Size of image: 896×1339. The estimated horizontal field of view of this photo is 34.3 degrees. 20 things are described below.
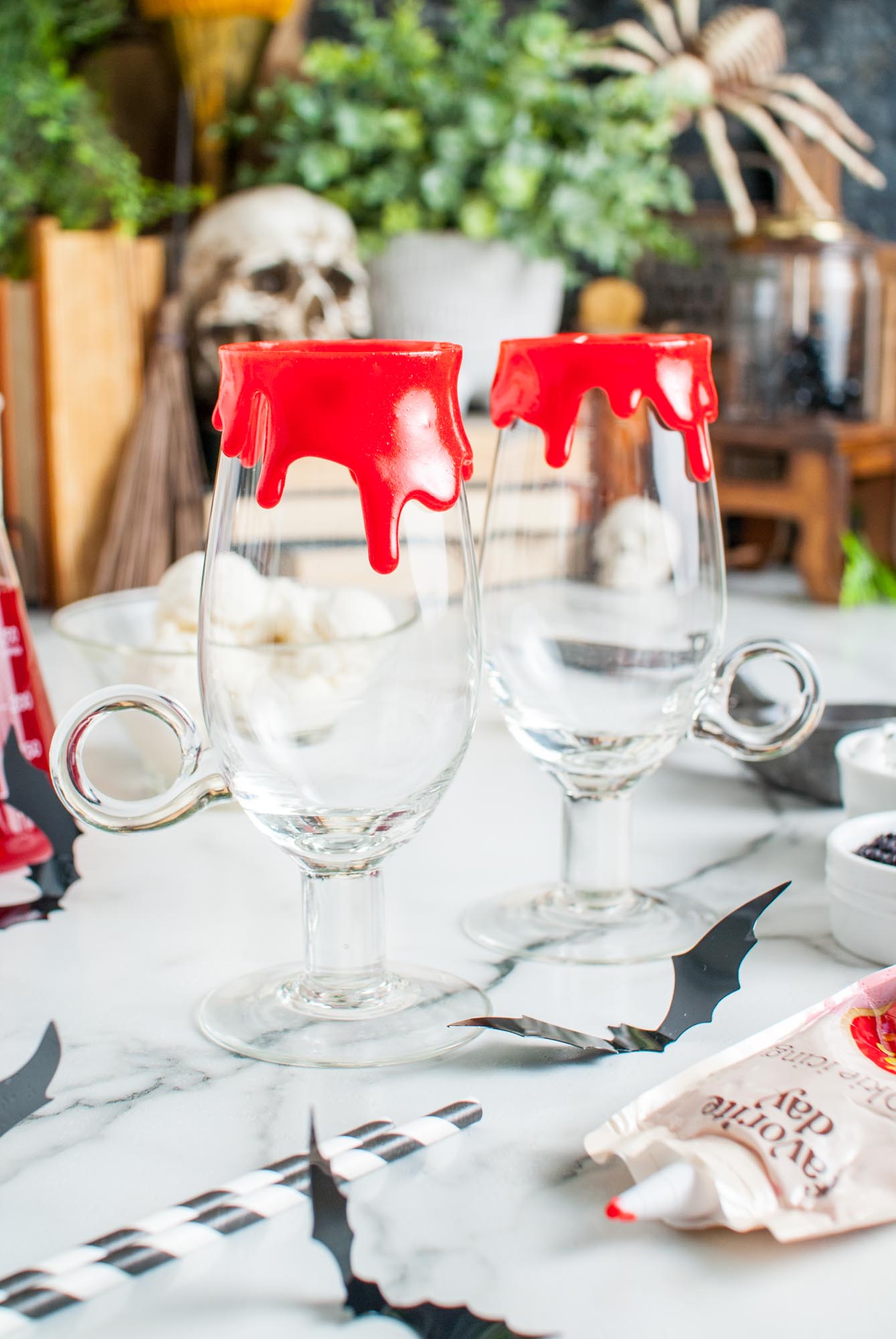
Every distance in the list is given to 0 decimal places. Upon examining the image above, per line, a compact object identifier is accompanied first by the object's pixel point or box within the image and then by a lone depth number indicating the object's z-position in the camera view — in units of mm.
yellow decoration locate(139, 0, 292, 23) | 1307
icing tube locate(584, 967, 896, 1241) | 348
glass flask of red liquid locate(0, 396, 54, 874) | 598
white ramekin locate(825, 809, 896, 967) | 511
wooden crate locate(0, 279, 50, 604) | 1250
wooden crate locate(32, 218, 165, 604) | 1227
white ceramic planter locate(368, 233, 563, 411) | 1316
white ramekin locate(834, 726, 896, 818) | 606
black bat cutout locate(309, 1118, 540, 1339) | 326
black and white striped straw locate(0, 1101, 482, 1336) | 329
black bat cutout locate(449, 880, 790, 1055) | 454
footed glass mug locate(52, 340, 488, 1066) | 402
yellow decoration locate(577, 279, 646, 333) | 1491
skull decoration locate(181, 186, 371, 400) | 1211
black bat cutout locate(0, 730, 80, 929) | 586
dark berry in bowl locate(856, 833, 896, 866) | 526
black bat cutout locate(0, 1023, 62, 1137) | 422
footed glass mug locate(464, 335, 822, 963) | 504
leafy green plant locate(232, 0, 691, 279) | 1299
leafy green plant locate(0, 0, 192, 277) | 1239
